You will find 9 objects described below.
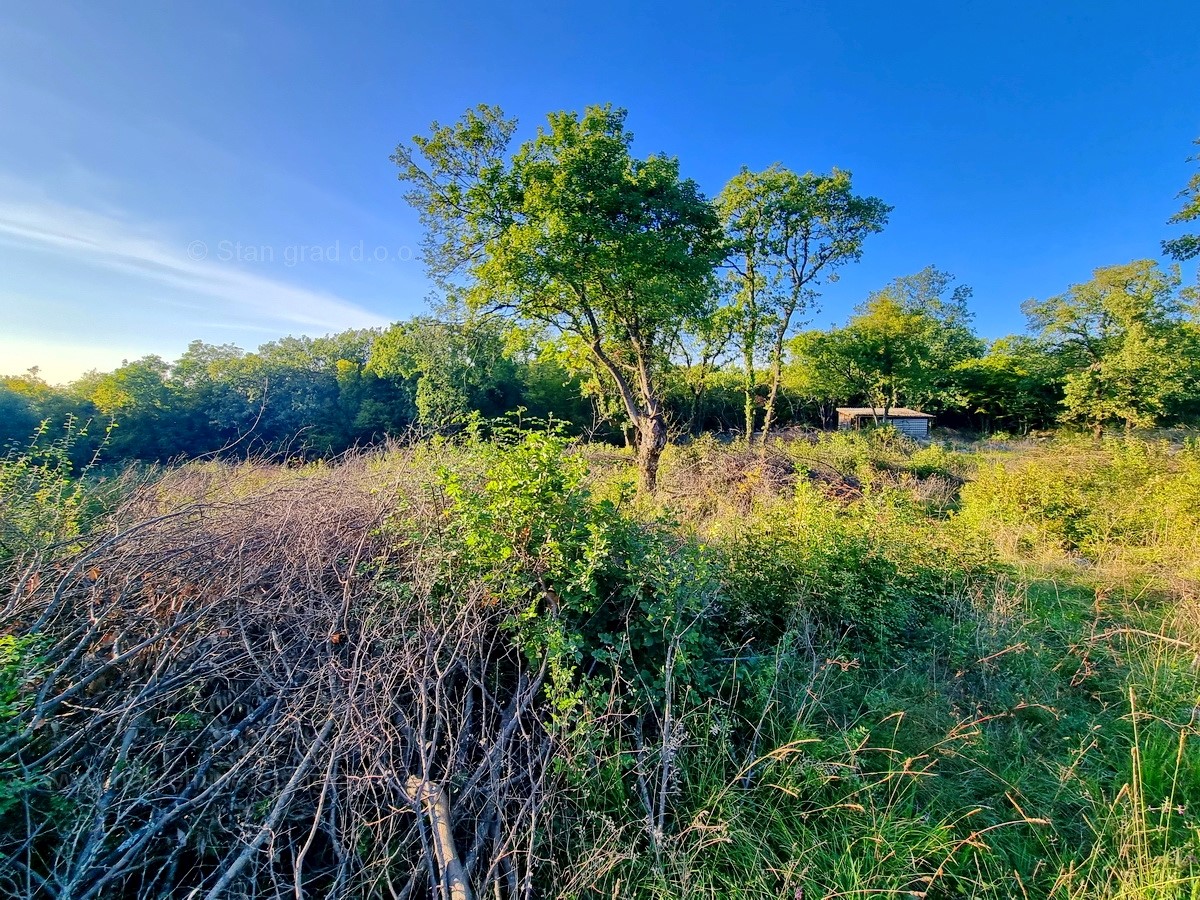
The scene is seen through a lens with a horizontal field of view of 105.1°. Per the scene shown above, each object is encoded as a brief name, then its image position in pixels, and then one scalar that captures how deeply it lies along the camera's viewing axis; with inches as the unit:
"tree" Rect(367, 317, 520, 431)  393.1
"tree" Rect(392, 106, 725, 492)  324.8
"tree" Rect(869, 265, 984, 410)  867.4
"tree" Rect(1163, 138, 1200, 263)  400.2
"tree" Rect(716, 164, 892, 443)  502.3
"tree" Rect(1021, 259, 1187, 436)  824.9
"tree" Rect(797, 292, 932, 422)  813.9
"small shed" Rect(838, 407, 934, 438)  962.1
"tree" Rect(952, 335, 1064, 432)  1015.0
